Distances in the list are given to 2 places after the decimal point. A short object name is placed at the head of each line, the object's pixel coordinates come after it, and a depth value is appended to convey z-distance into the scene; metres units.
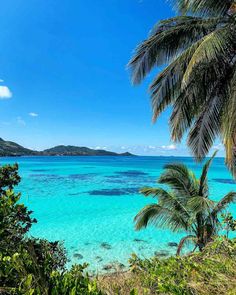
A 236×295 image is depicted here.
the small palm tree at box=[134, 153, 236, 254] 7.29
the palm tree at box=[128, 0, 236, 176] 5.50
